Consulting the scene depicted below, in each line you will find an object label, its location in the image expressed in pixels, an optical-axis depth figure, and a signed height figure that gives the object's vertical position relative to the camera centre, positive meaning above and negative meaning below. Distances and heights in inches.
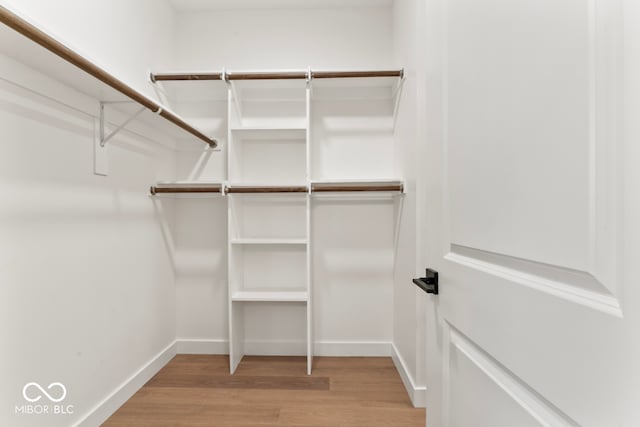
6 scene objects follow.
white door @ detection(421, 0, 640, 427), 16.1 -0.2
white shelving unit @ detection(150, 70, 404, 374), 96.3 +13.9
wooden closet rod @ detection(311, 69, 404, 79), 83.4 +32.4
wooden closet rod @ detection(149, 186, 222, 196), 82.5 +4.6
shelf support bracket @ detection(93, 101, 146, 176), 62.5 +12.6
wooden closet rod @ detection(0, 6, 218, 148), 35.1 +18.8
